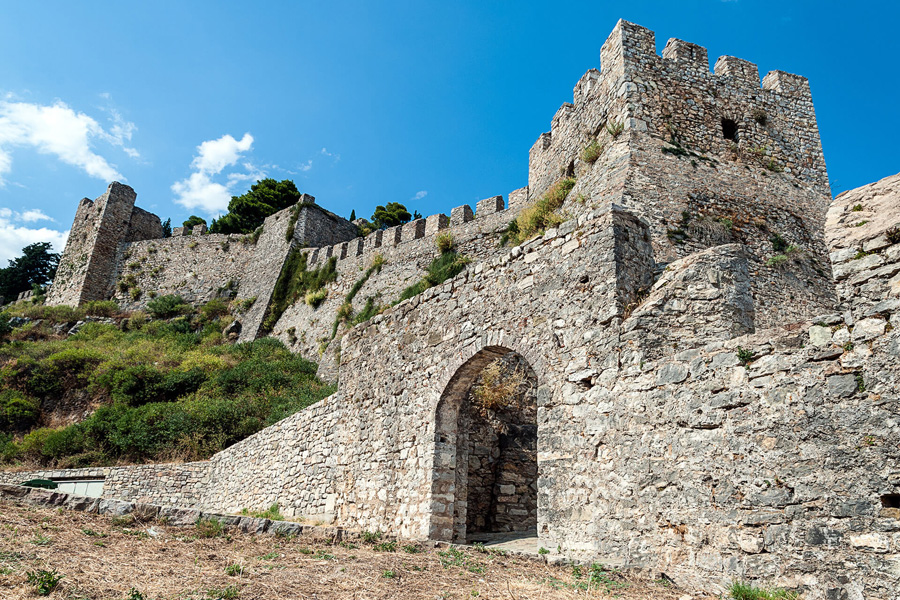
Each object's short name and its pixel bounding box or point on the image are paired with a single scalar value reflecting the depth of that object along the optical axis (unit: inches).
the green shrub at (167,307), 1362.0
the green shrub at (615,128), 542.9
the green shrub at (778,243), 508.7
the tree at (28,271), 1892.2
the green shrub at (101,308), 1366.9
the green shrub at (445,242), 956.6
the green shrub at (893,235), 182.2
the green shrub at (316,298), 1132.3
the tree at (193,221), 1905.8
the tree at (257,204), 1819.6
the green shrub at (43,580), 158.7
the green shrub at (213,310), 1337.4
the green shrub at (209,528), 258.4
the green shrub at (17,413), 856.3
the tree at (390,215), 1875.0
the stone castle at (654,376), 185.9
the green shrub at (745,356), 213.9
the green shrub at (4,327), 1187.9
